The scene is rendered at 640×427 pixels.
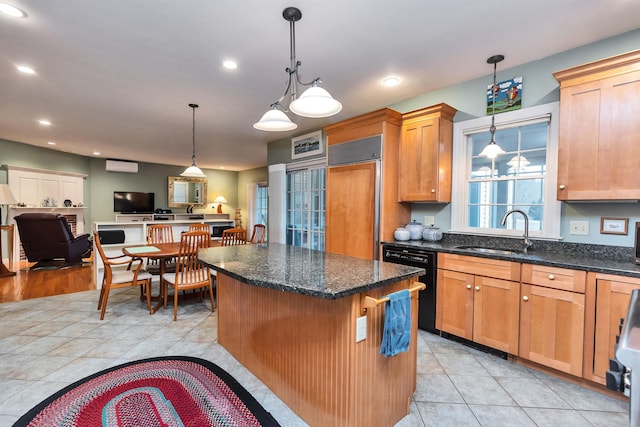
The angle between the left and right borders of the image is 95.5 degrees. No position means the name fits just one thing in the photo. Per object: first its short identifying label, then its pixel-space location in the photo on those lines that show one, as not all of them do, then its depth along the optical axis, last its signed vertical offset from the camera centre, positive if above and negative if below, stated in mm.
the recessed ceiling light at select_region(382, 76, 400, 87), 2975 +1324
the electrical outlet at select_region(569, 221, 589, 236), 2380 -153
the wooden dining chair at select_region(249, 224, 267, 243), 4504 -429
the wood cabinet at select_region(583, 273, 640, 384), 1831 -692
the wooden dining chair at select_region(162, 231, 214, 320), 3203 -731
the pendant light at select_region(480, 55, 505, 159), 2535 +728
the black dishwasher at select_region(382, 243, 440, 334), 2781 -641
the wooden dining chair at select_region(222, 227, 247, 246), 4203 -456
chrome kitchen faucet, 2563 -194
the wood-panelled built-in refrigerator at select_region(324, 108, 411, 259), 3172 +146
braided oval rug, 1675 -1244
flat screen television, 8102 +85
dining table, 3260 -550
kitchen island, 1408 -734
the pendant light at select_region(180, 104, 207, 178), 4352 +513
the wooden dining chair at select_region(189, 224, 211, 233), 4690 -361
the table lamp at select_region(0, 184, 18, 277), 5037 +68
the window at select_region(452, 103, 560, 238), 2576 +329
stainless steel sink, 2645 -403
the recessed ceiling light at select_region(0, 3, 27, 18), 1906 +1298
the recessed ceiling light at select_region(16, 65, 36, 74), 2769 +1305
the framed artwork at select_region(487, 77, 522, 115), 2719 +1081
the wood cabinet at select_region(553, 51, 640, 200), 1987 +574
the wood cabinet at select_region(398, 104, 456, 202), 2998 +574
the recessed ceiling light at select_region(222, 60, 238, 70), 2640 +1306
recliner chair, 5371 -667
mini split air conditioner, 7810 +1059
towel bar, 1369 -449
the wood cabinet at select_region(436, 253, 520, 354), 2299 -791
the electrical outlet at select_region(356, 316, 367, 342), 1401 -591
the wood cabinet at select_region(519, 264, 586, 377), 1993 -781
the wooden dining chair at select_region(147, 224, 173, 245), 4395 -455
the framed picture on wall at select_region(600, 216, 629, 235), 2211 -123
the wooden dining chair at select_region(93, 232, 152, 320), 3201 -842
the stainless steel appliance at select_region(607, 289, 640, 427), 585 -319
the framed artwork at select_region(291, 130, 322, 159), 4574 +1015
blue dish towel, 1461 -602
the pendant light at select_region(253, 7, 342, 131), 1769 +648
